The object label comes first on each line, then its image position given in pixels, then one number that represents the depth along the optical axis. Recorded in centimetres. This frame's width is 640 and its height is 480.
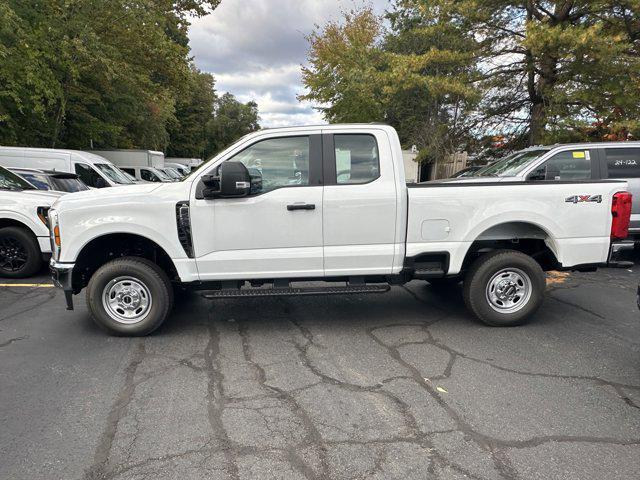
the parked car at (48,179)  874
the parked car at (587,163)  758
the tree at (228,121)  7150
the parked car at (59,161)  1151
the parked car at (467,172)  1090
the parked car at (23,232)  700
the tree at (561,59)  1134
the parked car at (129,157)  2239
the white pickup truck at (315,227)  452
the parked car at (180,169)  3307
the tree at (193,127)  5494
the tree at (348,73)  1535
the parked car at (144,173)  2145
